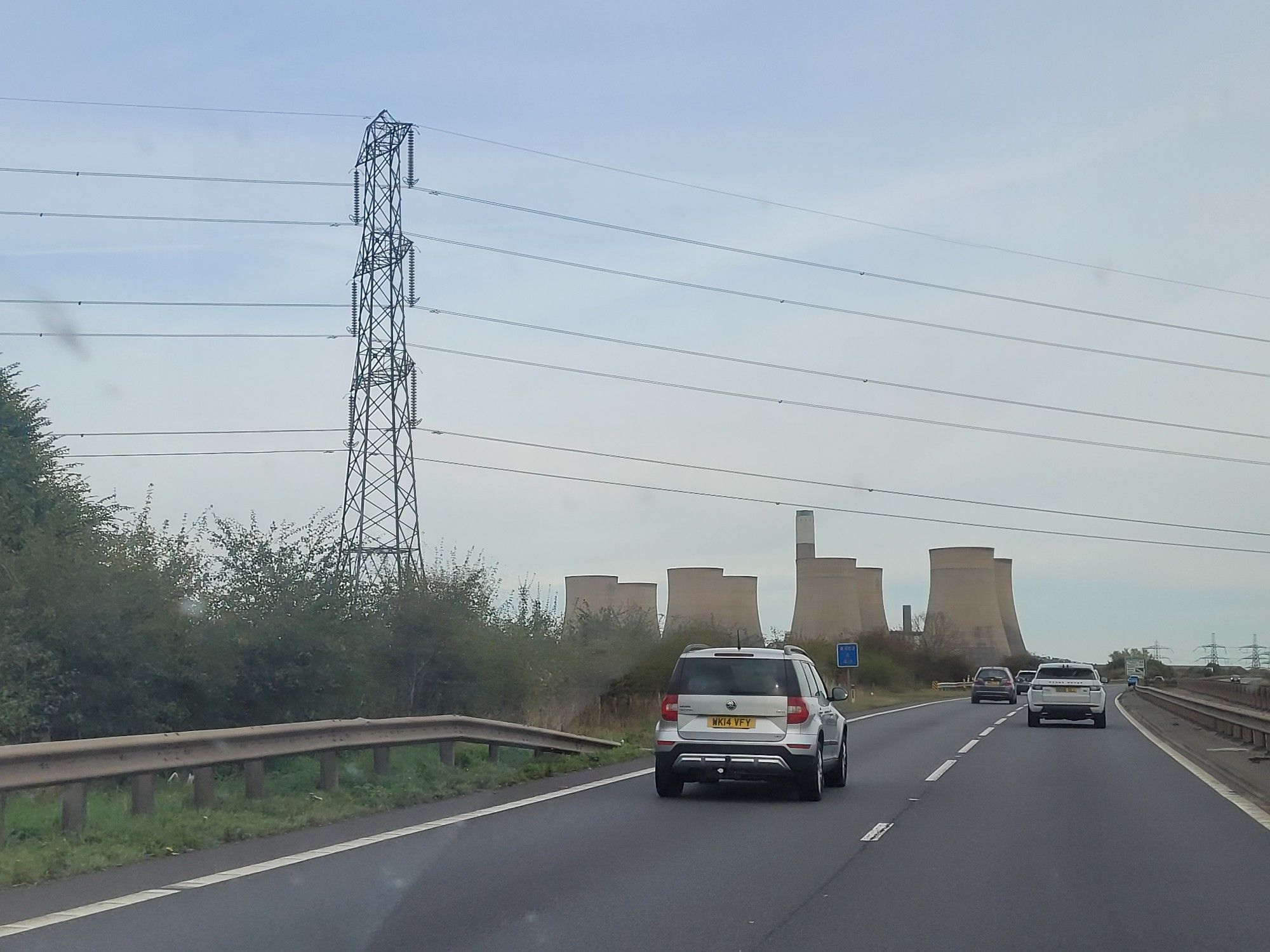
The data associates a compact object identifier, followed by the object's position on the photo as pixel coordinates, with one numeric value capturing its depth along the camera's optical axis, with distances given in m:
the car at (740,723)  15.75
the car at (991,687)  61.59
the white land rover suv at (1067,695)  36.19
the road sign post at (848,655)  58.66
